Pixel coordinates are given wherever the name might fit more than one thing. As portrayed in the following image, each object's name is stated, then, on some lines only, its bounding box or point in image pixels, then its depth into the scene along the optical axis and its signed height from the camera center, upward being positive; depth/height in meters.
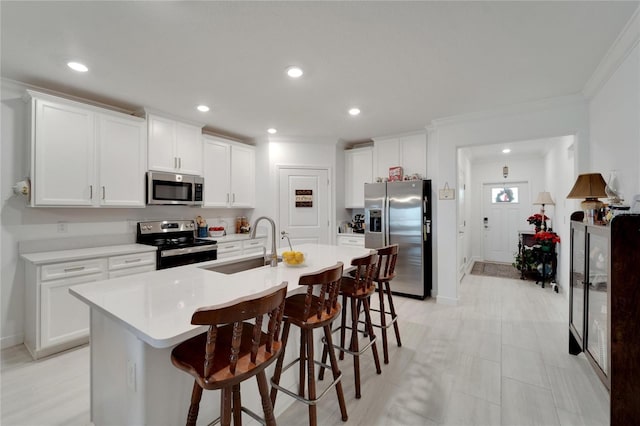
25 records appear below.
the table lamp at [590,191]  2.10 +0.18
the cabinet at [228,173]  4.00 +0.61
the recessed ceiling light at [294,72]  2.37 +1.24
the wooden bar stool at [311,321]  1.47 -0.61
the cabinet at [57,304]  2.38 -0.82
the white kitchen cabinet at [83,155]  2.56 +0.60
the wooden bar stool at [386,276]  2.32 -0.56
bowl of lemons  2.03 -0.33
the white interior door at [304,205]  4.59 +0.13
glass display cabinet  1.46 -0.56
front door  6.26 -0.08
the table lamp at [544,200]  4.99 +0.23
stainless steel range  3.15 -0.37
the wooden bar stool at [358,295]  1.91 -0.62
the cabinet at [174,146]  3.33 +0.86
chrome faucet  2.06 -0.32
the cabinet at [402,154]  4.18 +0.93
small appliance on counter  4.93 -0.21
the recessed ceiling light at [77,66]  2.28 +1.24
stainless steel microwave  3.30 +0.30
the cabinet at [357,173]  4.79 +0.70
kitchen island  1.14 -0.58
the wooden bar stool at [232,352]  0.96 -0.58
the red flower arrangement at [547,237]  4.41 -0.39
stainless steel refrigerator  3.94 -0.23
